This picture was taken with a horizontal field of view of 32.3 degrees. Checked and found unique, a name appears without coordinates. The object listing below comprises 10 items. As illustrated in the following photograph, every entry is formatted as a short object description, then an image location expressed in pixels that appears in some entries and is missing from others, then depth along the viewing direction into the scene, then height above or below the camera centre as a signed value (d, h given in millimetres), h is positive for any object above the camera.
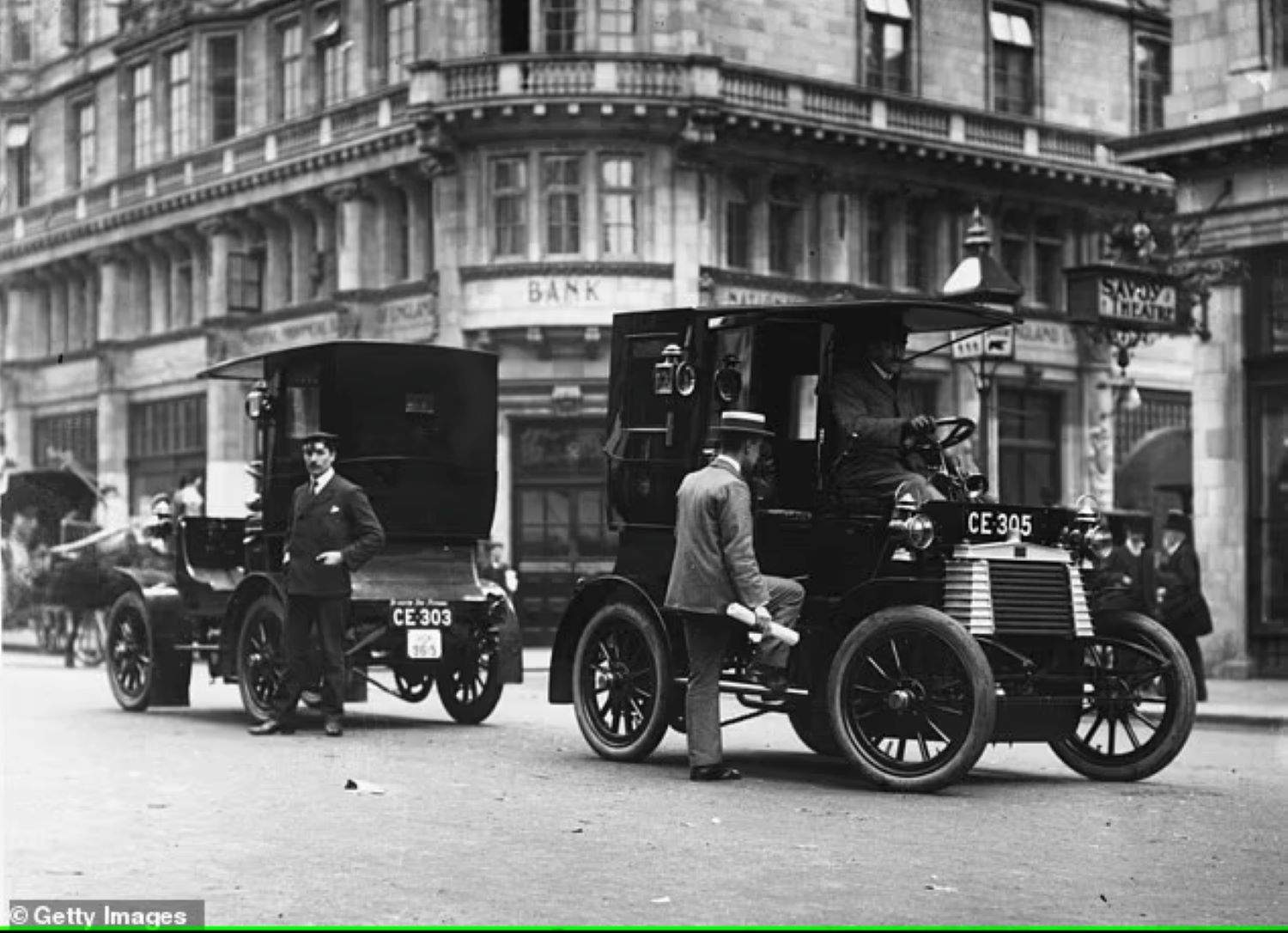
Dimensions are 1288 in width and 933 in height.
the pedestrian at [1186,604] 20938 -908
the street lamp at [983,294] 20938 +2042
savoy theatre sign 22234 +2135
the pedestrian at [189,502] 26953 +96
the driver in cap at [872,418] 12070 +502
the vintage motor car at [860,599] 11641 -497
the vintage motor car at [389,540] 16250 -229
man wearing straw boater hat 11898 -391
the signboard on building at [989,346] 20797 +1518
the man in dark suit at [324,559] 15312 -337
